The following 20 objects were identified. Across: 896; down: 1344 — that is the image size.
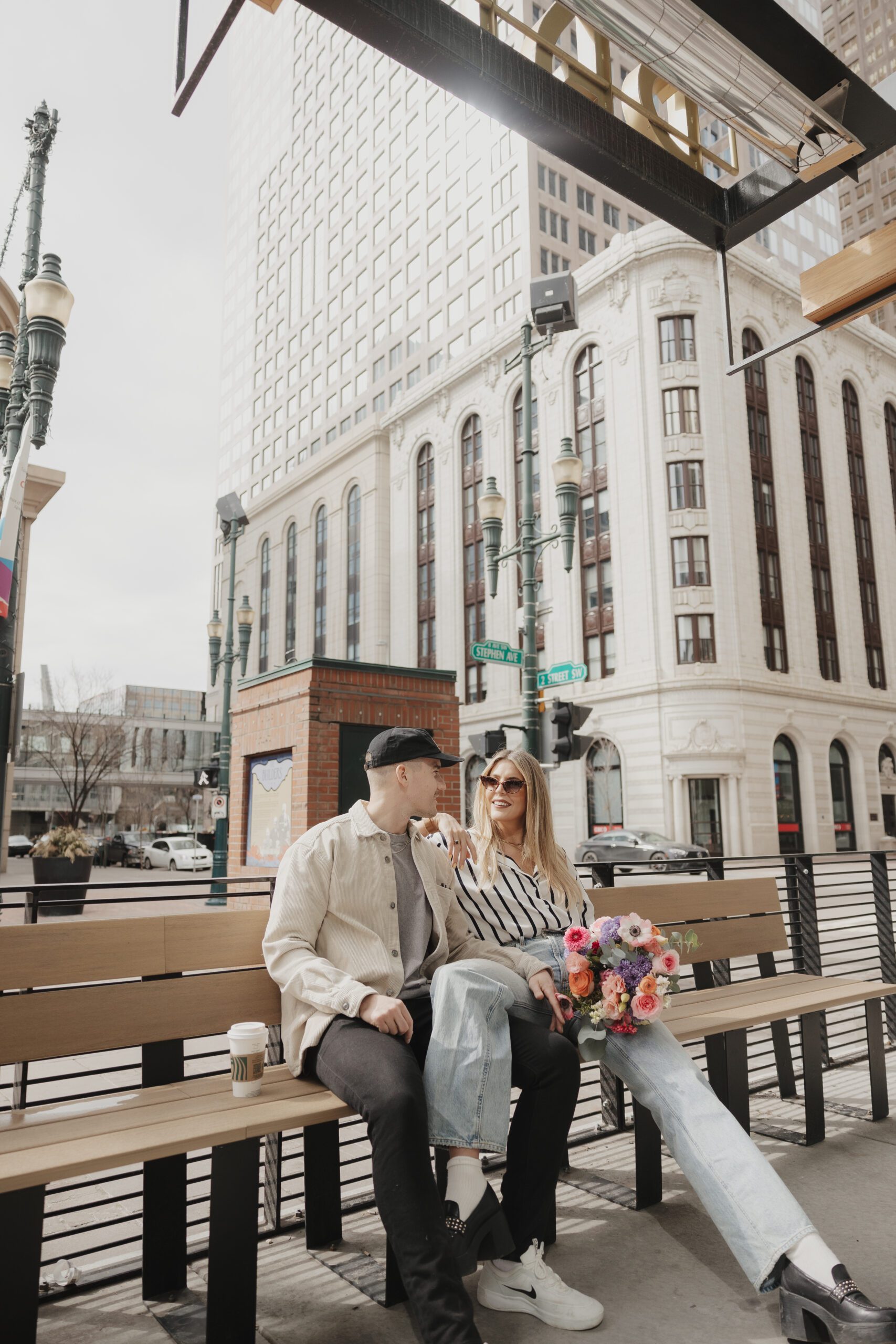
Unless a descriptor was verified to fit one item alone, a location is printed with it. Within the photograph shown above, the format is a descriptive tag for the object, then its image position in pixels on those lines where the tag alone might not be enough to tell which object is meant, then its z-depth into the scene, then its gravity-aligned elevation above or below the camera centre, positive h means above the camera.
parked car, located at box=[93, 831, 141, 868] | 42.34 -0.73
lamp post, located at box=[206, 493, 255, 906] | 19.25 +5.11
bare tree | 36.53 +4.46
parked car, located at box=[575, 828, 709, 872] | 27.56 -0.65
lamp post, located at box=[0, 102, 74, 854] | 7.01 +4.37
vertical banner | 6.98 +2.51
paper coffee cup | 2.81 -0.71
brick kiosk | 9.09 +1.08
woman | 2.62 -0.91
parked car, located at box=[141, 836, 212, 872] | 36.06 -0.88
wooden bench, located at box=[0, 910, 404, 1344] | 2.32 -0.83
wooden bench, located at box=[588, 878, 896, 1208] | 3.84 -0.84
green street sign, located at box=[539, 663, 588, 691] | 13.04 +2.26
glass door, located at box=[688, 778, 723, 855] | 31.98 +0.48
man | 2.57 -0.67
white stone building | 32.50 +10.34
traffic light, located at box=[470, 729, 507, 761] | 11.26 +1.11
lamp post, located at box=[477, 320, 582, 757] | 12.73 +4.59
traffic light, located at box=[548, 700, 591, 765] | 12.21 +1.41
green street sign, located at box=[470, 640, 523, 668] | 12.76 +2.57
